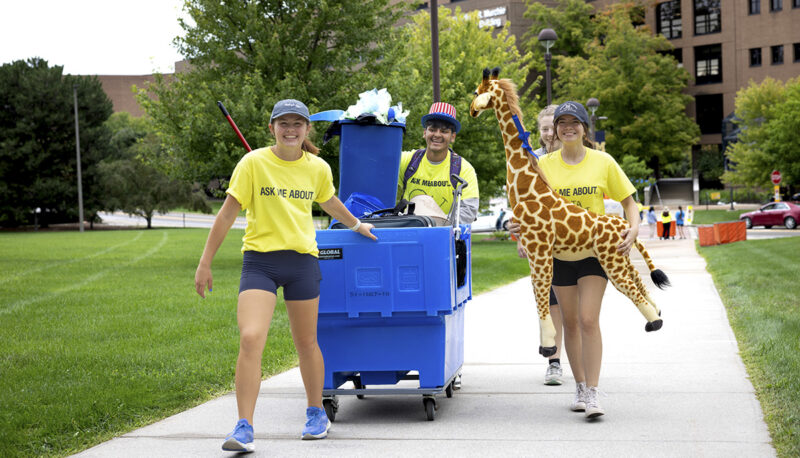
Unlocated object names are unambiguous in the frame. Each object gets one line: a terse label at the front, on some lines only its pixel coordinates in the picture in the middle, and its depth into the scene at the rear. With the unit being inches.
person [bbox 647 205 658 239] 1491.1
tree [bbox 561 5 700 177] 2470.5
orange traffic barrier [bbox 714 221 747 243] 1173.1
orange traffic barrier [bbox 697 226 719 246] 1138.0
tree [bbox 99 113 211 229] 2561.5
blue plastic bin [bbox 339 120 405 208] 239.9
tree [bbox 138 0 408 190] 789.2
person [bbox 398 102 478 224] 244.2
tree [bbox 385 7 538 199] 845.2
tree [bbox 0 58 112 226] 2461.9
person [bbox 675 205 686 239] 1432.0
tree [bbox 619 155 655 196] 1886.1
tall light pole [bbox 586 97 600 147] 1389.0
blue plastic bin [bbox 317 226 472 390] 212.2
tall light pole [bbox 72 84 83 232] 2358.5
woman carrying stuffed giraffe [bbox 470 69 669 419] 217.8
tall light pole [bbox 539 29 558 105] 982.4
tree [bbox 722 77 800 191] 1706.4
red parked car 1582.2
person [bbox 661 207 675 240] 1325.0
